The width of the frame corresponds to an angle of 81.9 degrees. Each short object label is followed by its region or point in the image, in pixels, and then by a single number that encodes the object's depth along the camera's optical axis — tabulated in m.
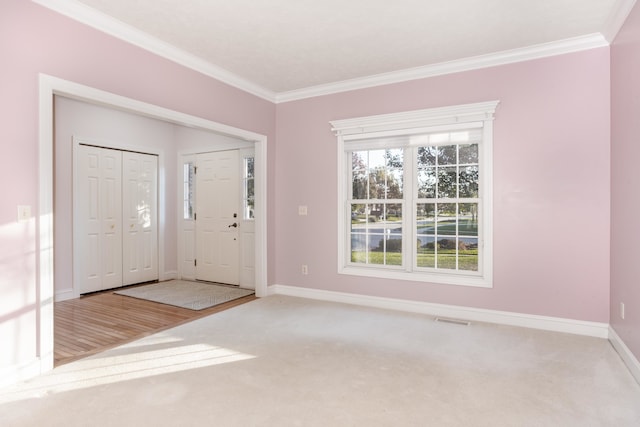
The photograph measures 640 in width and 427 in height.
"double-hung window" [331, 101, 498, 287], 4.11
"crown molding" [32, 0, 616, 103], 2.99
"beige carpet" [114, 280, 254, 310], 4.84
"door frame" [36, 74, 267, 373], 2.73
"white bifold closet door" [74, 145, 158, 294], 5.21
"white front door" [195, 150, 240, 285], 5.88
